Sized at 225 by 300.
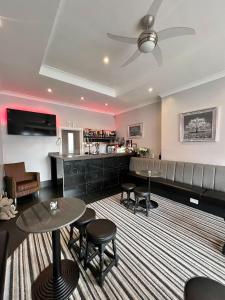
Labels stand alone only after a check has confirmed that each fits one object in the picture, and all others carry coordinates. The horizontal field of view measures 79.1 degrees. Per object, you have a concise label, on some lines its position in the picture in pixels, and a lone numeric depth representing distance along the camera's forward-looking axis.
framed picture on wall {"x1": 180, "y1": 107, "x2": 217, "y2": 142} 3.29
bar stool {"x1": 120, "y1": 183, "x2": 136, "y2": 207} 3.22
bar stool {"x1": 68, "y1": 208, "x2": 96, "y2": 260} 1.77
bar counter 3.62
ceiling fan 1.76
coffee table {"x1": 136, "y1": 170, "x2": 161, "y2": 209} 3.14
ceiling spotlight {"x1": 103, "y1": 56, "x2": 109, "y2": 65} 2.79
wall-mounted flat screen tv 3.91
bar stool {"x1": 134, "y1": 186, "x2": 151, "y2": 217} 2.90
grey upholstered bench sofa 2.79
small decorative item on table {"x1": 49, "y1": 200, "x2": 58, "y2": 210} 1.47
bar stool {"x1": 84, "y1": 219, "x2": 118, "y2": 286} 1.45
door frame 5.37
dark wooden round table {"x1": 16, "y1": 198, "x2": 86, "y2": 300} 1.21
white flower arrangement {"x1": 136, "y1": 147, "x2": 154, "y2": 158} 5.12
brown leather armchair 3.20
